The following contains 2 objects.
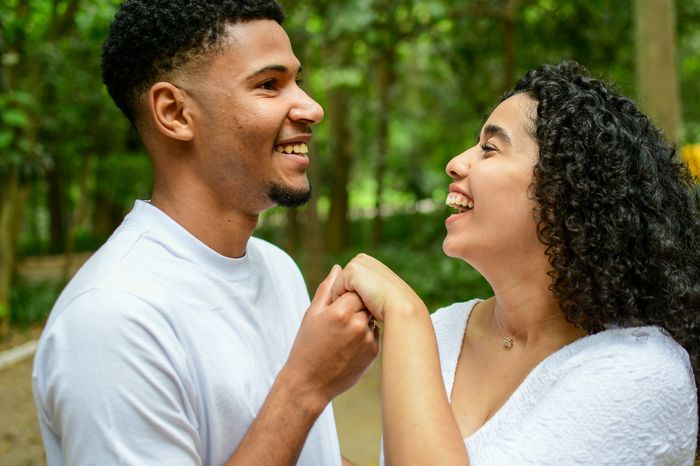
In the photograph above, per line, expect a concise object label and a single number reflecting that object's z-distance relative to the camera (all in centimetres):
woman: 167
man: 159
